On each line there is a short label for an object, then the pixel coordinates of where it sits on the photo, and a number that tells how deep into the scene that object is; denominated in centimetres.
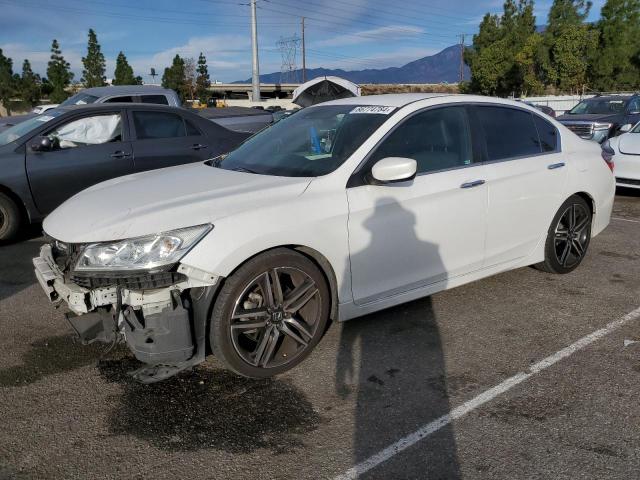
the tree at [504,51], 5125
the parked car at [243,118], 997
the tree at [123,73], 6912
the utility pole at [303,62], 7912
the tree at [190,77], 7888
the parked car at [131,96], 1145
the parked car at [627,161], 906
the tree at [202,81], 7975
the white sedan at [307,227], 312
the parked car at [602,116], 1325
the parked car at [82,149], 661
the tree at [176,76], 7438
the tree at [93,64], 6562
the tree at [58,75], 5594
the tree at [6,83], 5528
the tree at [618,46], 4234
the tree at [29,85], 5536
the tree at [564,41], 4481
